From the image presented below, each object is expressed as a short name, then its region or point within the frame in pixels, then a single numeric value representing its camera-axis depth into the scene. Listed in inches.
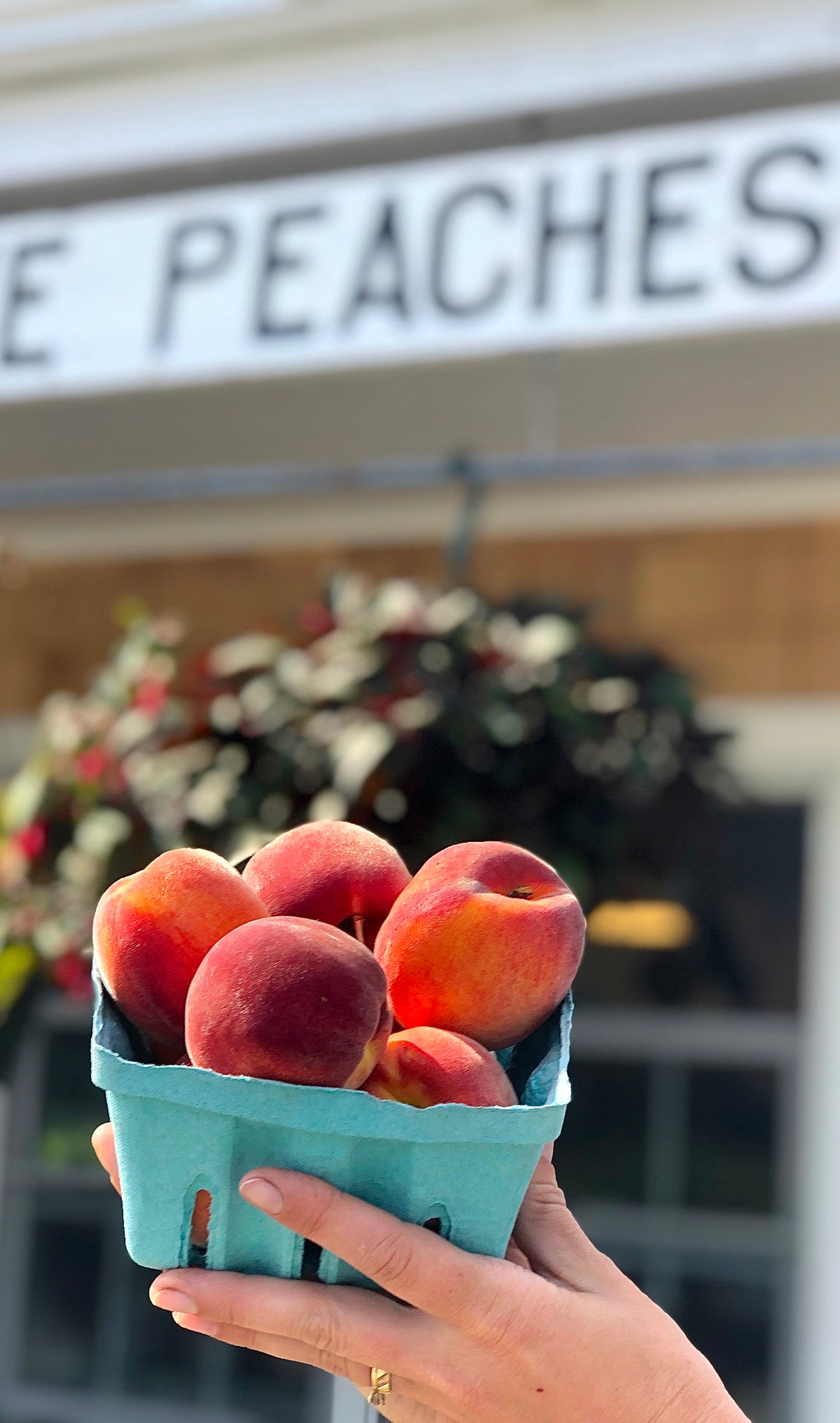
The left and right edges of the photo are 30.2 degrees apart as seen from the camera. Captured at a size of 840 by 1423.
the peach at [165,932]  30.0
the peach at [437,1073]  28.9
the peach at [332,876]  32.1
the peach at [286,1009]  27.6
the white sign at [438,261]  76.9
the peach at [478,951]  30.3
